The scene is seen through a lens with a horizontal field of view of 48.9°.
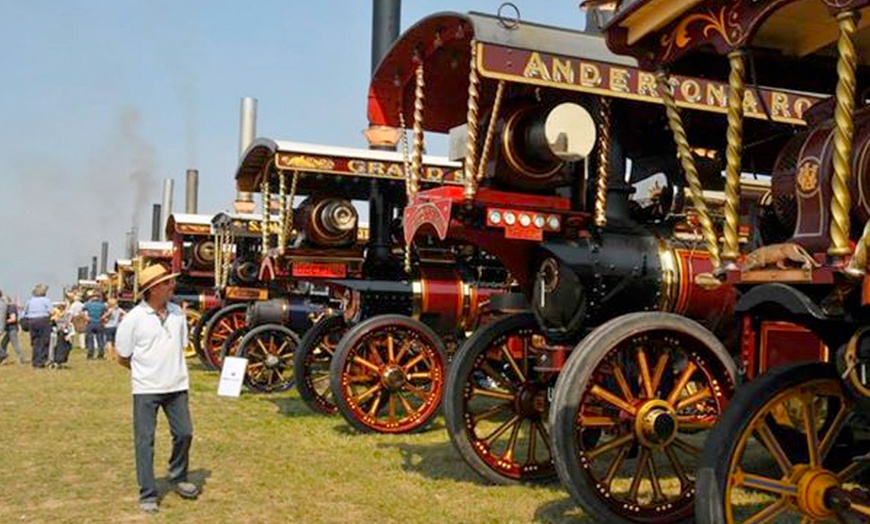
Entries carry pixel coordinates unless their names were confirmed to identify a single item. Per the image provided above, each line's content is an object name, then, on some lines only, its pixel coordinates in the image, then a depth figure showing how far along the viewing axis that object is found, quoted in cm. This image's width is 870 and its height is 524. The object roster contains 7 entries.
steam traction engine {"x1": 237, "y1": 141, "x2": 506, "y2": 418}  677
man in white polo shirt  436
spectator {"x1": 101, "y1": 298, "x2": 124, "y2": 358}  1617
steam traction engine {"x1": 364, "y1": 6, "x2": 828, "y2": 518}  467
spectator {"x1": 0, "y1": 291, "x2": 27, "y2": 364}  1400
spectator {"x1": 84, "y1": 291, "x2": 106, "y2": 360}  1566
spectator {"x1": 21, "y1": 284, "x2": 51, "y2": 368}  1320
